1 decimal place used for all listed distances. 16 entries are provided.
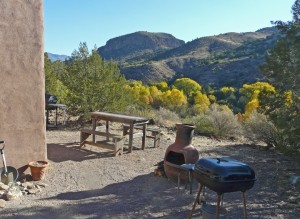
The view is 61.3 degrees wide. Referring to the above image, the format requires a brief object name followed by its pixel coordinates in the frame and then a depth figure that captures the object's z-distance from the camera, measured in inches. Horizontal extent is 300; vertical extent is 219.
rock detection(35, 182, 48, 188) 179.0
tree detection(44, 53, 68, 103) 463.2
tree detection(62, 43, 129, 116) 368.0
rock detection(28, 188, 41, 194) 168.7
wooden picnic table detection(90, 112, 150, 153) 248.8
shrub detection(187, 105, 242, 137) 365.2
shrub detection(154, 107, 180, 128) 404.8
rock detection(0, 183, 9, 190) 162.0
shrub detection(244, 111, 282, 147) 312.9
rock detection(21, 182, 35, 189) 173.6
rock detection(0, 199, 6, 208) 147.4
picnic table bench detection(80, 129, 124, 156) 244.7
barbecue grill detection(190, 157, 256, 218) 113.5
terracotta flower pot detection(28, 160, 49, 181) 182.7
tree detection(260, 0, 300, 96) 205.2
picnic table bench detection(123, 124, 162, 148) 283.8
